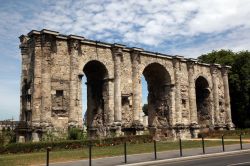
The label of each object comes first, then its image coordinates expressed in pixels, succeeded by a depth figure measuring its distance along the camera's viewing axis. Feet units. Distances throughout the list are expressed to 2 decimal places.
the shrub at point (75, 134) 78.05
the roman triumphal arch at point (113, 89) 82.53
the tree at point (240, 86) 139.95
